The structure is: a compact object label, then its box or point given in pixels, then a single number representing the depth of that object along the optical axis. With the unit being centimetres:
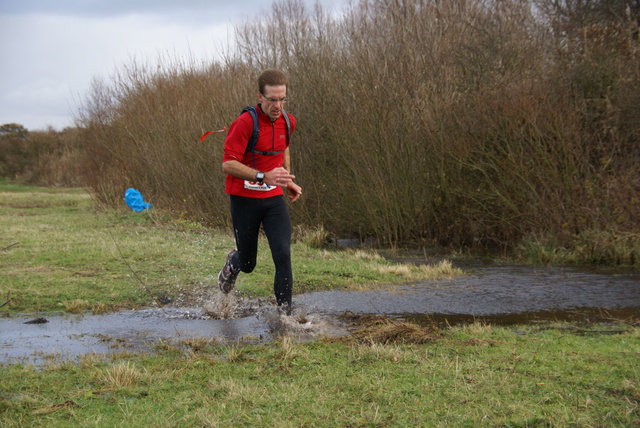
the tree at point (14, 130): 4919
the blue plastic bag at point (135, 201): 1933
